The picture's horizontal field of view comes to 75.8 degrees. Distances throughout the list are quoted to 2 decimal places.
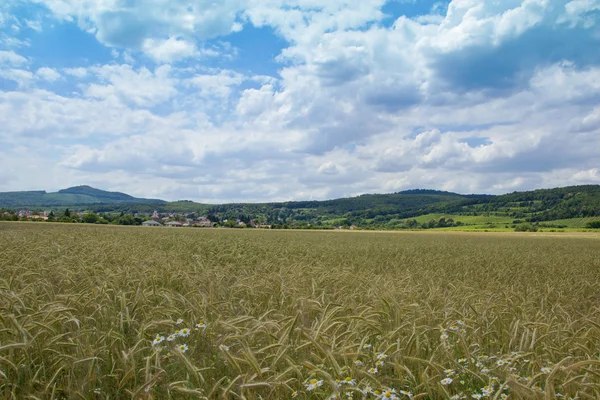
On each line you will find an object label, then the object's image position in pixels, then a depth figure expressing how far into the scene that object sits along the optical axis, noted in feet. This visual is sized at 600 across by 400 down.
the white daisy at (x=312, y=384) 8.63
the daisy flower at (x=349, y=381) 9.06
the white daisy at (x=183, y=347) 10.84
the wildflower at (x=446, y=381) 9.54
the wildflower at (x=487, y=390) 9.22
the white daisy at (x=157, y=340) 11.00
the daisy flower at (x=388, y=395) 8.81
